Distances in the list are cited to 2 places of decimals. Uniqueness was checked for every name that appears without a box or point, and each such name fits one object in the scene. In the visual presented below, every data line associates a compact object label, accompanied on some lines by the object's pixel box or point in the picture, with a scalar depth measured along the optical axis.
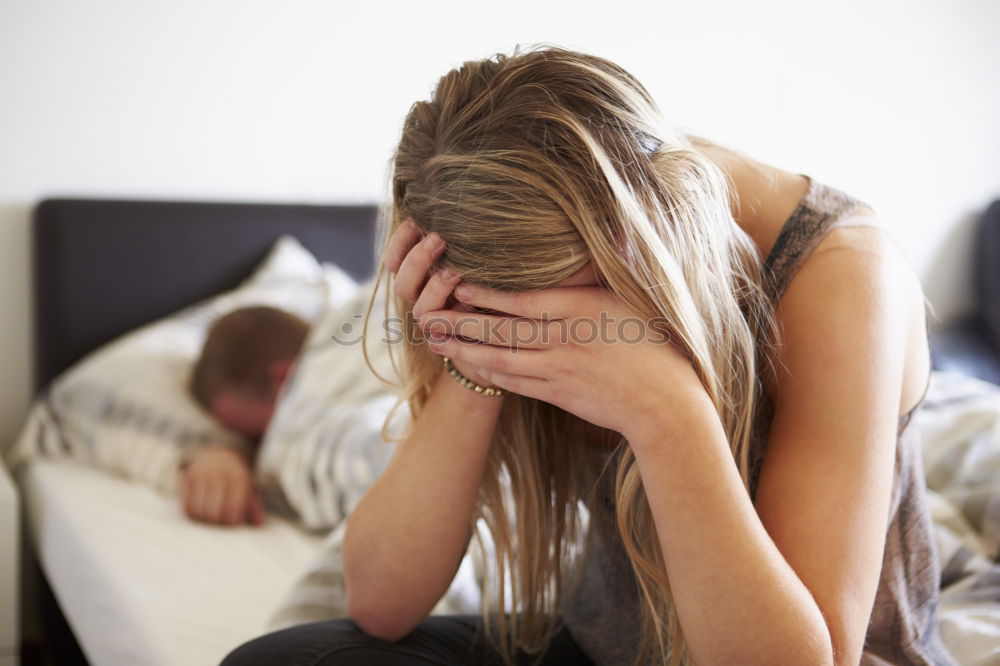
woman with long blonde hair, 0.64
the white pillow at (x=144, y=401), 1.51
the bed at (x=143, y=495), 1.06
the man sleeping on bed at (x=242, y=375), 1.45
